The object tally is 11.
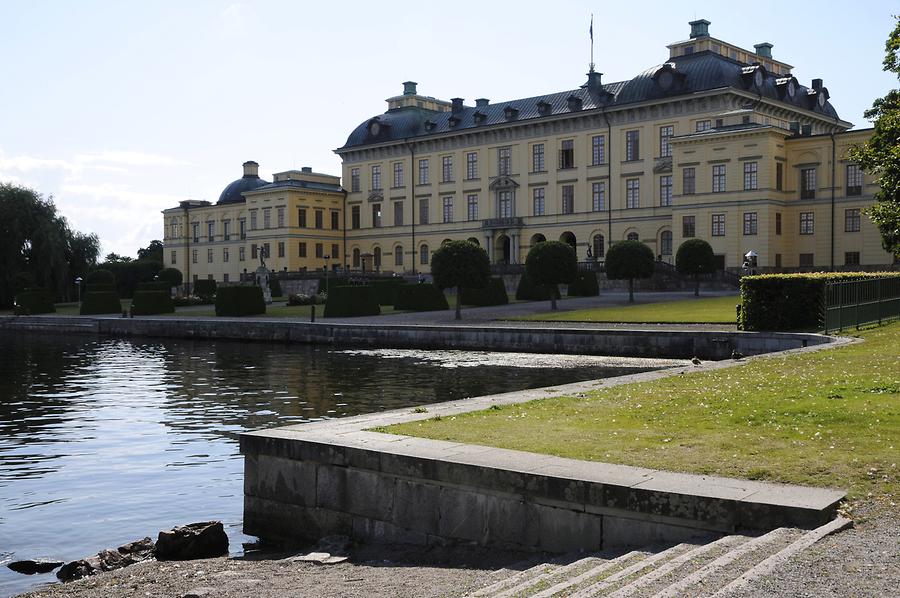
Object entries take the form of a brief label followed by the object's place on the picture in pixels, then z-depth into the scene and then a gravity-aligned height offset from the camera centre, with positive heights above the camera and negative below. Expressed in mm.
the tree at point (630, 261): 43750 +1424
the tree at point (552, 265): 41250 +1207
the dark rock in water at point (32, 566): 8688 -2556
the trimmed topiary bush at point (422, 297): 44781 -229
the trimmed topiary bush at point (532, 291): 48969 +35
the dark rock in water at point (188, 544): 8594 -2329
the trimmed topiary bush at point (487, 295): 44969 -146
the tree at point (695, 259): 45344 +1568
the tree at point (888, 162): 20681 +3200
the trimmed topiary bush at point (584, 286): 50094 +288
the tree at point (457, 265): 40031 +1175
